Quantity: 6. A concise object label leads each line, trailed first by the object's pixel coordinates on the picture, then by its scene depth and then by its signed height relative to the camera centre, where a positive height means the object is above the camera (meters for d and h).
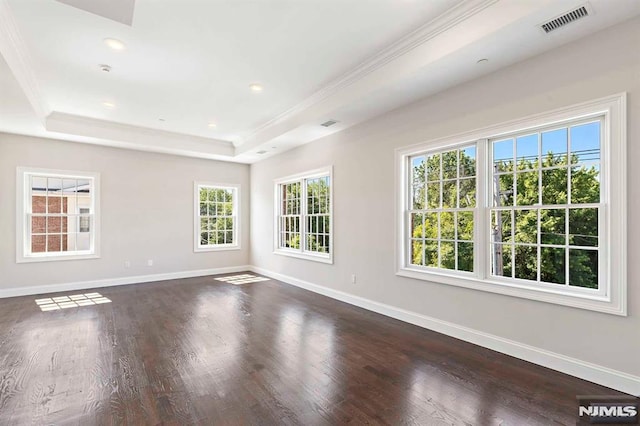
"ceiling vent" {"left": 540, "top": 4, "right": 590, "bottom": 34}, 2.35 +1.52
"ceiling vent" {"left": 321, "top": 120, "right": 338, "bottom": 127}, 4.79 +1.41
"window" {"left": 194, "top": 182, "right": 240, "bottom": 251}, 7.41 -0.07
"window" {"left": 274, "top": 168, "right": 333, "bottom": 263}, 5.75 -0.04
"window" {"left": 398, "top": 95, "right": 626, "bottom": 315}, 2.57 +0.05
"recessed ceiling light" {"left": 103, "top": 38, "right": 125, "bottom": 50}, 3.19 +1.76
